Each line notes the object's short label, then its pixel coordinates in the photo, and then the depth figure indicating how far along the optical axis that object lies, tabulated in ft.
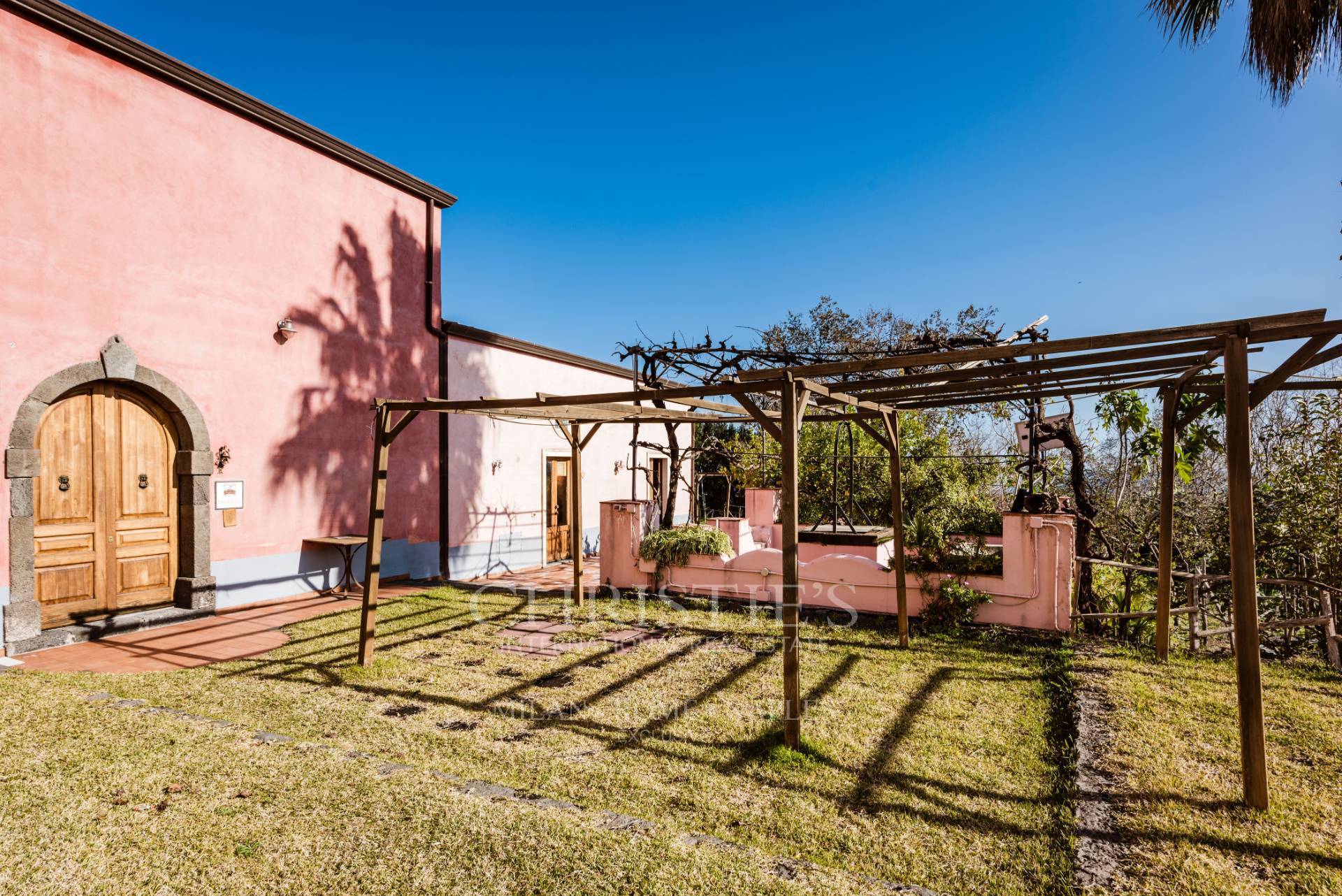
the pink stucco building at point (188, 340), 20.70
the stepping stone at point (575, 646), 20.80
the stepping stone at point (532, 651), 20.26
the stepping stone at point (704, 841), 9.52
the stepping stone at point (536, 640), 21.42
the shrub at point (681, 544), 28.91
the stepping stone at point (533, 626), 23.40
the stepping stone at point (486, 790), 11.07
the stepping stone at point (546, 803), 10.68
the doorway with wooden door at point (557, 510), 41.37
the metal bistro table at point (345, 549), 28.78
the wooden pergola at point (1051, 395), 10.85
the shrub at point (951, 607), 22.90
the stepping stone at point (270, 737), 13.45
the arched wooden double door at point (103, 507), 21.49
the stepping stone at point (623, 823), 10.00
